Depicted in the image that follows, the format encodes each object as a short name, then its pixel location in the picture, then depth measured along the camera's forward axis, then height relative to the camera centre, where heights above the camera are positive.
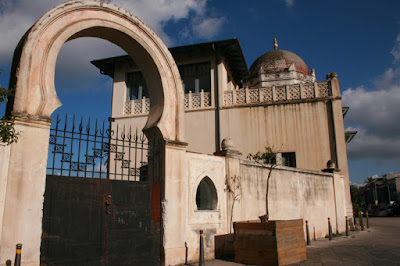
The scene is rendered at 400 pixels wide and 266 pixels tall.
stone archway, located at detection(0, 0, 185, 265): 6.06 +2.23
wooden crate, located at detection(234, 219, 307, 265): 8.62 -1.13
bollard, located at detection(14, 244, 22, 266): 5.32 -0.88
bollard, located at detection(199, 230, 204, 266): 7.96 -1.22
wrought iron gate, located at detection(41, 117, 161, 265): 6.64 -0.34
